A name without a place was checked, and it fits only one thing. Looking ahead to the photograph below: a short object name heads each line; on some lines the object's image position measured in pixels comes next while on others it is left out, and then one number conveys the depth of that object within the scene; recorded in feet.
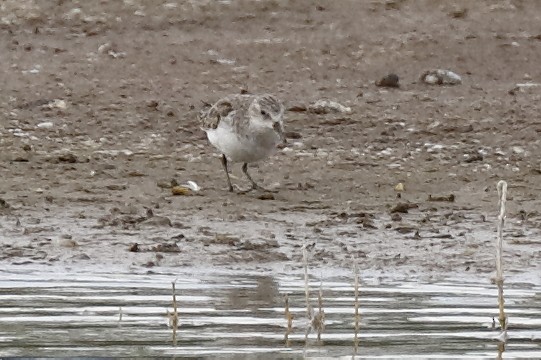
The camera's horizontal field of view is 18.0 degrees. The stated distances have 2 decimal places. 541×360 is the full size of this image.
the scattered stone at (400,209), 37.35
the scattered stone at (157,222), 35.68
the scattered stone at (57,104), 46.01
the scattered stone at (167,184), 39.60
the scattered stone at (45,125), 44.35
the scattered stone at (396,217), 36.63
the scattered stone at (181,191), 38.99
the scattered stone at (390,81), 48.44
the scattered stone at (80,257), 32.89
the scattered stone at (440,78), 49.19
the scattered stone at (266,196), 38.88
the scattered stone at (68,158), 41.29
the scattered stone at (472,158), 42.24
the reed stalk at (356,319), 24.62
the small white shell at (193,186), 39.55
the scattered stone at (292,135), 44.06
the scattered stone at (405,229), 35.50
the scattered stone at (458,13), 55.36
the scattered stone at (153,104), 46.21
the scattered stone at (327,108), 45.98
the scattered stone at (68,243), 33.73
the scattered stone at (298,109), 46.14
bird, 39.52
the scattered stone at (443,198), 38.81
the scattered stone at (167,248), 33.40
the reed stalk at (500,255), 23.50
